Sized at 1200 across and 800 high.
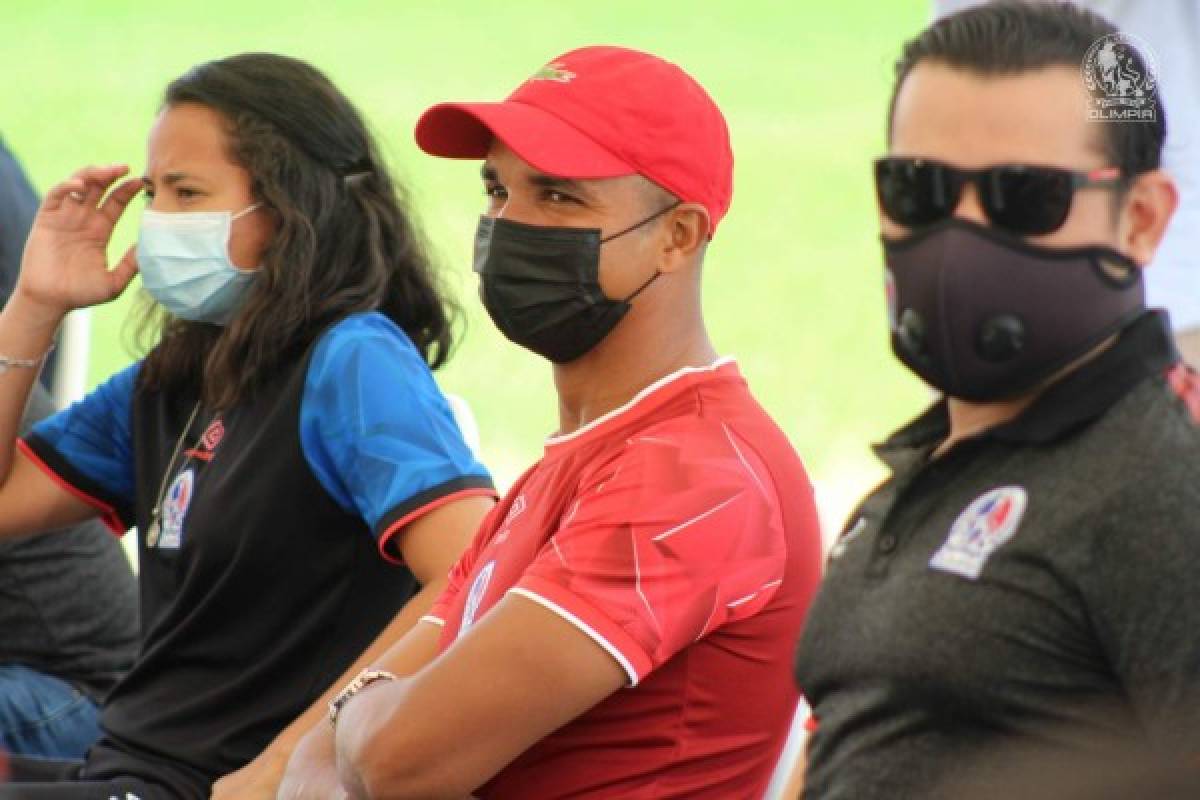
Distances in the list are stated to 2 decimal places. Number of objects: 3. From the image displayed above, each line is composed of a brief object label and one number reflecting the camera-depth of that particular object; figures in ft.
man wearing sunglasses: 11.64
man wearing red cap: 15.42
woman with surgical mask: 20.57
